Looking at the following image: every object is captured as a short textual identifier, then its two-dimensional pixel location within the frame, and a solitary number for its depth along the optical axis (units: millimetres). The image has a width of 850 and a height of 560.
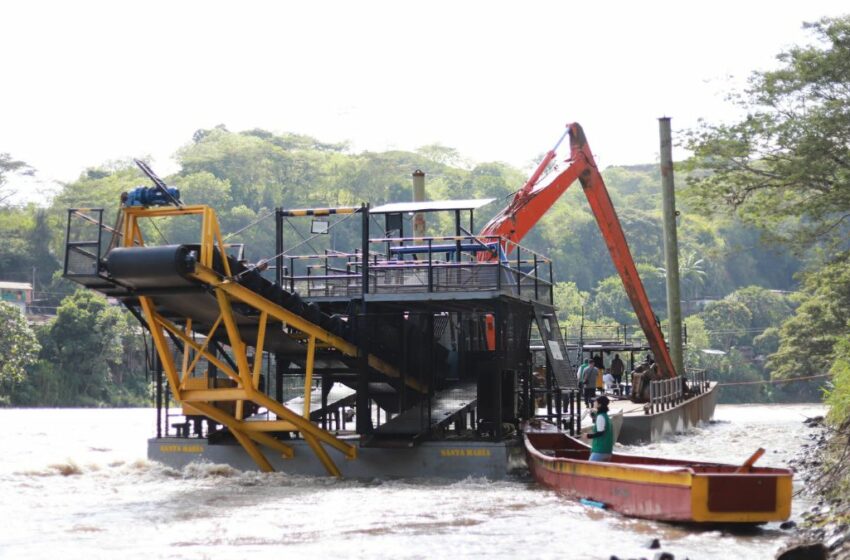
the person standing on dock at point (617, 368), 43125
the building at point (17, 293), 96125
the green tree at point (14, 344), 78000
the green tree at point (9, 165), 129750
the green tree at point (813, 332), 51094
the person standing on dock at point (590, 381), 35750
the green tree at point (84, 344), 83312
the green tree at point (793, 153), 37562
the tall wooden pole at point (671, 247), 45062
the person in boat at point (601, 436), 20266
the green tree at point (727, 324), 111188
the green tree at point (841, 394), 28969
